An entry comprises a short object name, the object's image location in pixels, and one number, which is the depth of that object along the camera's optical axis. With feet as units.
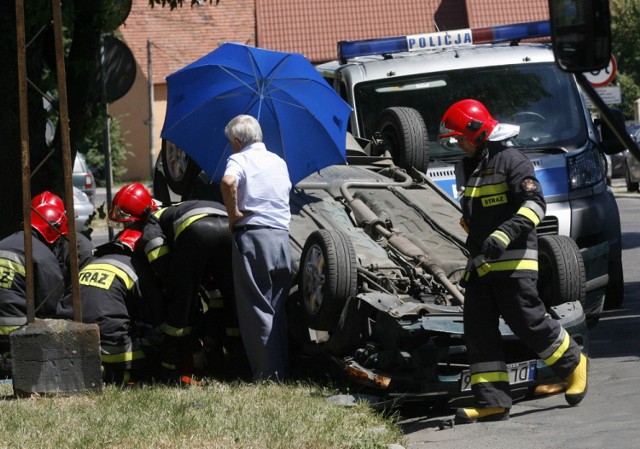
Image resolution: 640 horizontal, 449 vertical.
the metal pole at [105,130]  67.62
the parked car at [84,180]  151.33
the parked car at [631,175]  173.17
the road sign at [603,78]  108.68
